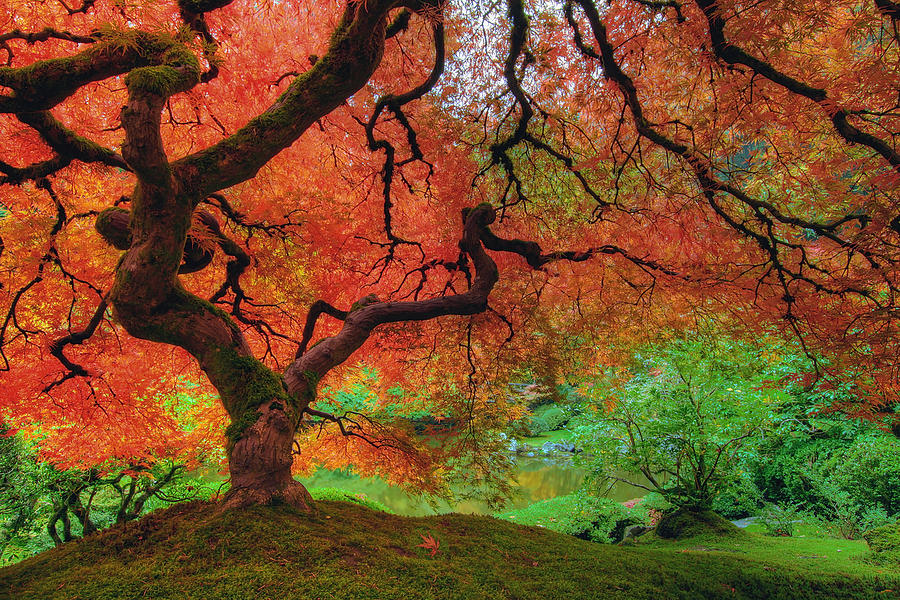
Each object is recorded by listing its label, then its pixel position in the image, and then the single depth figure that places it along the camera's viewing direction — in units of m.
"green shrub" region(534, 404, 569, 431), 14.28
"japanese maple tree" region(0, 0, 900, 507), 2.05
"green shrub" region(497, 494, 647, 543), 5.54
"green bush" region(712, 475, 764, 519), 5.90
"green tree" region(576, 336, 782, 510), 4.94
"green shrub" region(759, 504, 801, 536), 5.59
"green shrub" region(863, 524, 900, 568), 3.52
